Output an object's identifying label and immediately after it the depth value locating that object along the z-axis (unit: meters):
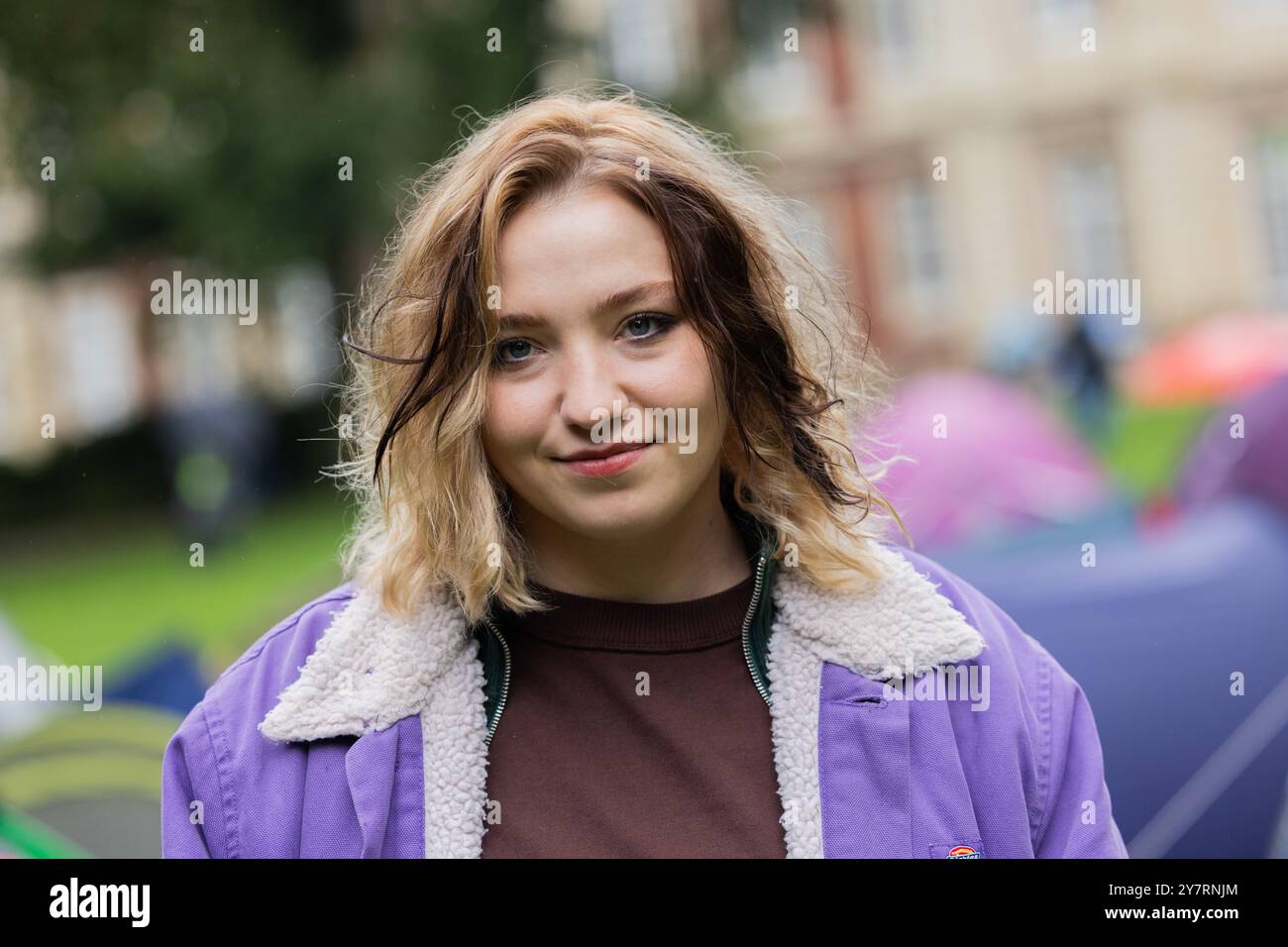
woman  1.63
